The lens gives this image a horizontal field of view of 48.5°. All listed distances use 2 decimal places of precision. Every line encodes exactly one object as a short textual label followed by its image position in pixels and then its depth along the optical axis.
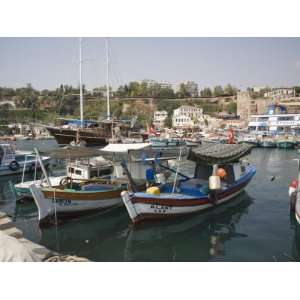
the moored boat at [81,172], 15.62
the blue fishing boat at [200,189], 11.65
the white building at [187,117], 101.47
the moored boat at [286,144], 49.28
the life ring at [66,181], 13.62
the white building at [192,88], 160.02
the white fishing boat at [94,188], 11.77
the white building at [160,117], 111.61
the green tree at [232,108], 126.69
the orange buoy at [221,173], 13.71
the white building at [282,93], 114.53
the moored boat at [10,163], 23.97
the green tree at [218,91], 148.10
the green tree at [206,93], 151.02
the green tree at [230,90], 146.76
